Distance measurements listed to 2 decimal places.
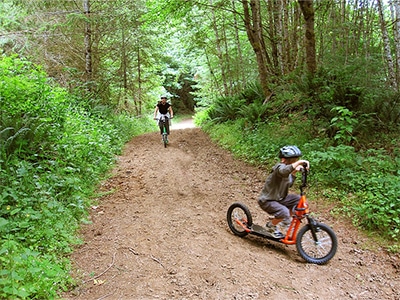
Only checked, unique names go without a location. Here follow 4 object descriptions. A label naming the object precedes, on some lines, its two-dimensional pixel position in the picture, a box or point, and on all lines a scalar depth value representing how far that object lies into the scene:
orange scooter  4.12
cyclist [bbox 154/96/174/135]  11.56
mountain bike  11.48
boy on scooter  4.43
